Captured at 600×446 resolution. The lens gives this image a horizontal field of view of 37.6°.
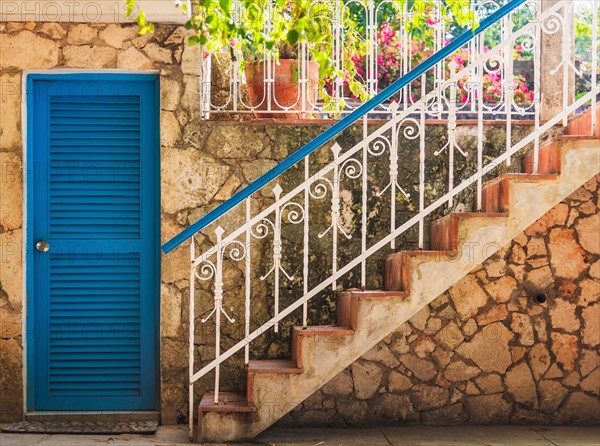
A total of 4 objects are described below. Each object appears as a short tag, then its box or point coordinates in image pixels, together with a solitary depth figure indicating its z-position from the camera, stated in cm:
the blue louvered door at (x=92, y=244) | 621
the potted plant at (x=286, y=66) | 611
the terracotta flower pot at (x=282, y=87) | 632
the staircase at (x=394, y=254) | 522
